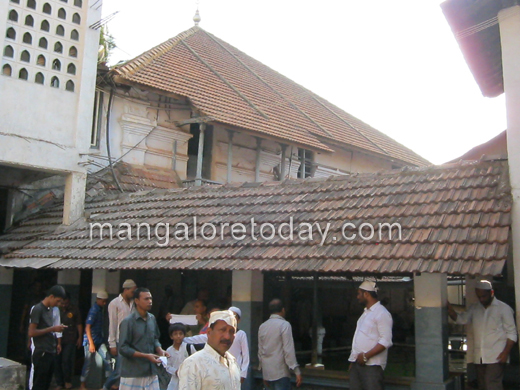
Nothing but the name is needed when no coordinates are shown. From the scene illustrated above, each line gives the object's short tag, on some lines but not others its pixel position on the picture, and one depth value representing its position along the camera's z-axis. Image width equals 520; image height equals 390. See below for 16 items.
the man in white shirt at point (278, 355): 6.99
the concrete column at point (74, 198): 11.24
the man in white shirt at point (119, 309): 7.62
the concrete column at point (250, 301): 8.16
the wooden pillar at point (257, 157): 16.12
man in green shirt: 5.99
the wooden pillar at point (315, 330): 8.12
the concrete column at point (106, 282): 9.95
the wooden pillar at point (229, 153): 15.01
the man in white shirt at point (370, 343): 6.14
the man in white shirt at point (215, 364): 3.72
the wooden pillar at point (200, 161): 13.96
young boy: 6.57
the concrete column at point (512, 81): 6.90
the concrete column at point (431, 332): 6.60
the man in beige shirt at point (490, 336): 6.36
